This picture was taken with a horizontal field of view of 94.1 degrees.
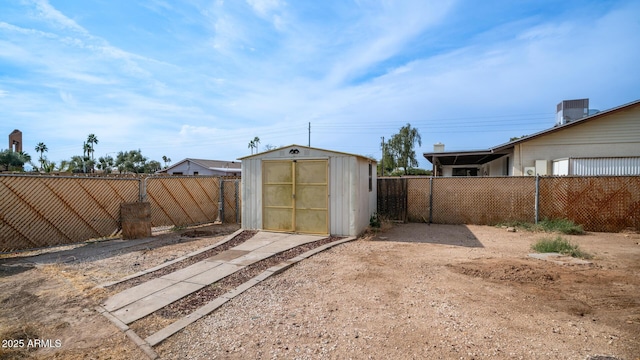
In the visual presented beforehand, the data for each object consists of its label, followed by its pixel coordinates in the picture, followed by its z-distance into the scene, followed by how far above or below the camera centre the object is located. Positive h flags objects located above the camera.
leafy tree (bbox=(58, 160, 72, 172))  38.56 +1.80
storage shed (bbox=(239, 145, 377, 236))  8.25 -0.37
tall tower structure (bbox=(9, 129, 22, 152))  50.44 +6.73
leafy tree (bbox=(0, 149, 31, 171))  33.62 +2.23
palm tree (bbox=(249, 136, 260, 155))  63.75 +7.74
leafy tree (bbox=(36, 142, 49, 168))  56.50 +5.86
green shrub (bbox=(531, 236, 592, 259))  6.18 -1.52
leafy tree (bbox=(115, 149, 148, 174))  48.03 +2.88
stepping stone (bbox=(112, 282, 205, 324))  3.72 -1.70
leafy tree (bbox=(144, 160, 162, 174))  50.56 +2.17
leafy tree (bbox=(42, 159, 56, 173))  32.40 +1.44
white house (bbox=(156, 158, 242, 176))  34.27 +1.22
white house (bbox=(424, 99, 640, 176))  11.00 +1.29
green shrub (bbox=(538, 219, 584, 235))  8.95 -1.48
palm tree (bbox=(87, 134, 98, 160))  52.00 +6.93
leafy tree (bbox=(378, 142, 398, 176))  39.56 +2.83
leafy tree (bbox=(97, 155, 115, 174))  48.25 +2.54
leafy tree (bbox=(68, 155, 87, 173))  40.06 +2.33
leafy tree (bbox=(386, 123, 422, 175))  38.97 +4.29
